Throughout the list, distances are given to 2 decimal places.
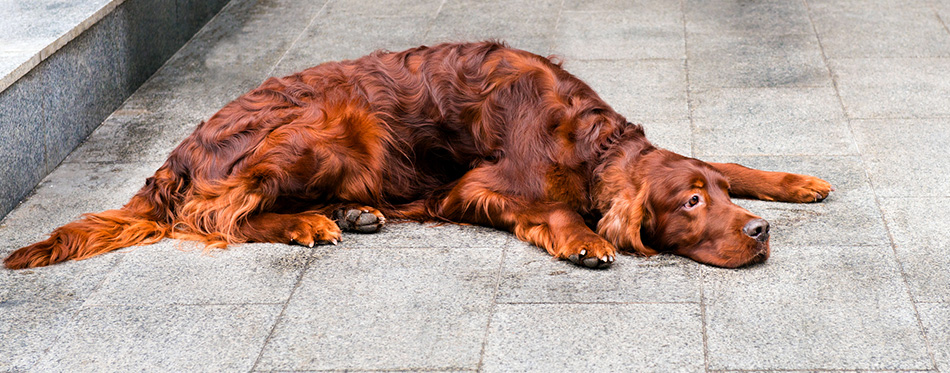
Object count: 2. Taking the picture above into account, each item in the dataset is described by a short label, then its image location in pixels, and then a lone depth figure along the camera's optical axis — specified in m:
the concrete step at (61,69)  4.66
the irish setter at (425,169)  3.82
